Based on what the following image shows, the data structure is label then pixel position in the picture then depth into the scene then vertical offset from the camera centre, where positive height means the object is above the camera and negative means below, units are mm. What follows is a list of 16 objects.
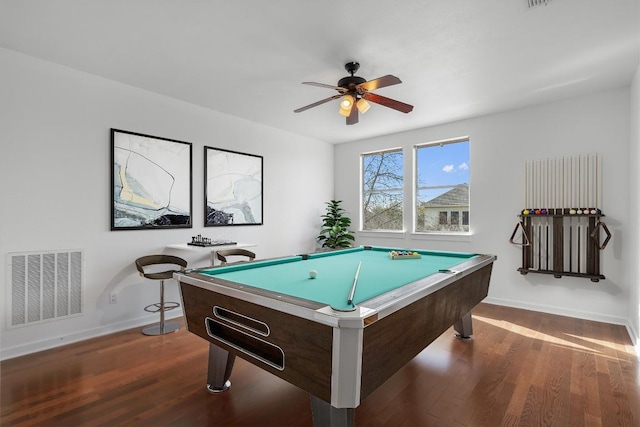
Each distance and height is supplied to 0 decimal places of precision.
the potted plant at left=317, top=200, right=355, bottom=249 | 5547 -311
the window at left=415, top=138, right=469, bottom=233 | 4801 +407
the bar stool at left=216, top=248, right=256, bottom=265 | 3863 -514
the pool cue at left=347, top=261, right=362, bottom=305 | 1409 -399
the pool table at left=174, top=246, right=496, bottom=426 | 1240 -502
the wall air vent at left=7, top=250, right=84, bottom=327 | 2764 -683
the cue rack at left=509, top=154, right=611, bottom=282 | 3676 -83
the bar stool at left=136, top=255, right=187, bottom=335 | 3260 -654
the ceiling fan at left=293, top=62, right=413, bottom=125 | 2711 +1018
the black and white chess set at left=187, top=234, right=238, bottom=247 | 3611 -353
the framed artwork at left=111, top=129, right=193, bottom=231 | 3385 +332
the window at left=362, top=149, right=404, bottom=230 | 5488 +400
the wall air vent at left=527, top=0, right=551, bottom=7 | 2076 +1375
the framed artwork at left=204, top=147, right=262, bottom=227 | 4207 +333
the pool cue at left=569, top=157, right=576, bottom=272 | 3822 +129
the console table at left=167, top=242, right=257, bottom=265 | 3385 -392
